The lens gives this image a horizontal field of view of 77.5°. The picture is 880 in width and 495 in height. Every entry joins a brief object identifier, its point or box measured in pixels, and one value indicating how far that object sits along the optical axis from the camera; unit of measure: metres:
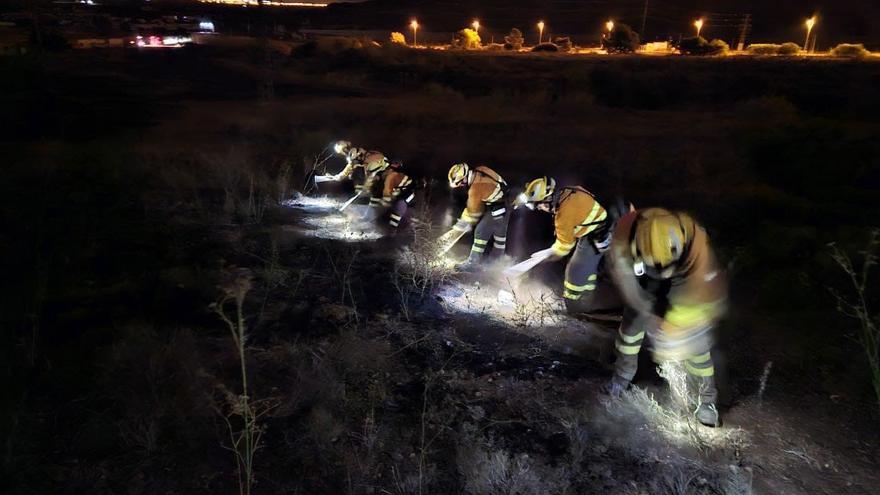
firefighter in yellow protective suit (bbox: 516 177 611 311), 5.82
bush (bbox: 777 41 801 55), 33.72
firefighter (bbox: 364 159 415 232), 8.59
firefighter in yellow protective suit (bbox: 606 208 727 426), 3.66
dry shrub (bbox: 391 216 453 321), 6.59
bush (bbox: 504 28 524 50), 42.97
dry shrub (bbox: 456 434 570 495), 3.50
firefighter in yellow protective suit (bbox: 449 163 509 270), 7.06
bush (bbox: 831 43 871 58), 30.97
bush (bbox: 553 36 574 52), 40.80
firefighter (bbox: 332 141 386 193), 8.84
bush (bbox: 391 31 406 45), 43.76
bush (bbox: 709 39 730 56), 34.47
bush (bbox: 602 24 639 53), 37.56
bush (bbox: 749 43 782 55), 34.09
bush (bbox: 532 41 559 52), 39.41
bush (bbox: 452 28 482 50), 42.81
